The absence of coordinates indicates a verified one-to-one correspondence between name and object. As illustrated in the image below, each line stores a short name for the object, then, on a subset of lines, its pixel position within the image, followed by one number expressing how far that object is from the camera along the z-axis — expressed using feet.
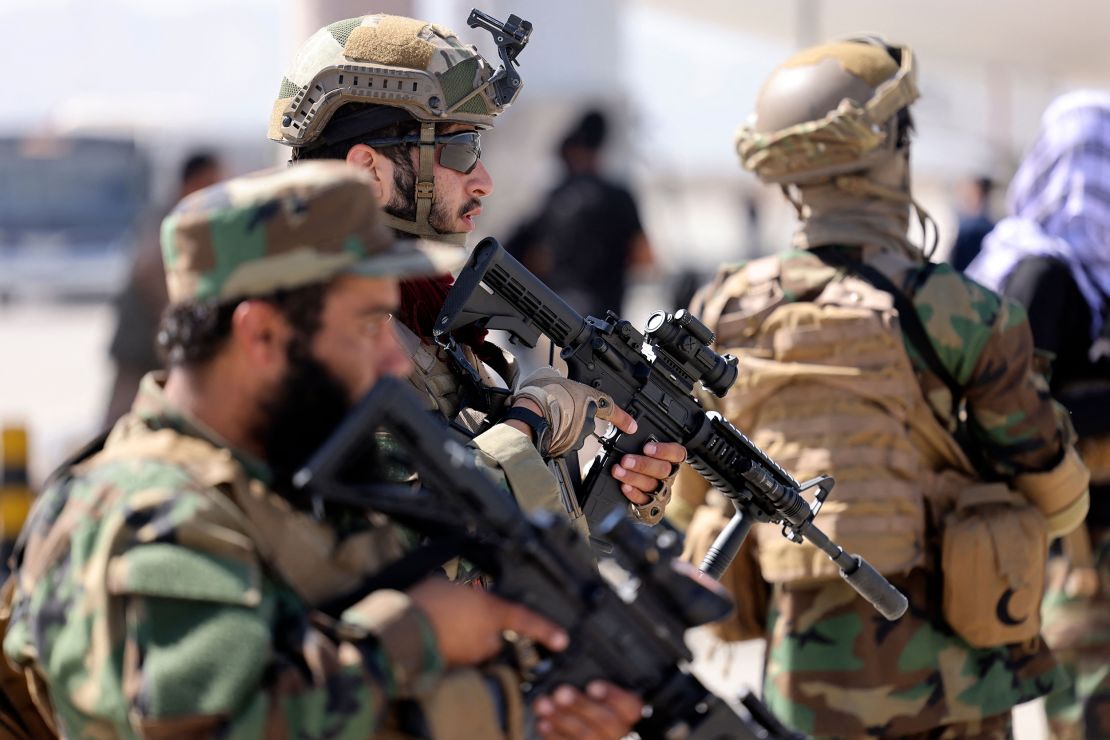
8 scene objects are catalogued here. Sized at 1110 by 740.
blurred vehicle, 159.12
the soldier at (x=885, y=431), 26.08
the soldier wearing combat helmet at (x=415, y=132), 20.21
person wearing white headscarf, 31.22
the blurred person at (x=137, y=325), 42.83
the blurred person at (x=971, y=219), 57.67
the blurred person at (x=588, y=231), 54.19
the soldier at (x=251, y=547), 12.79
